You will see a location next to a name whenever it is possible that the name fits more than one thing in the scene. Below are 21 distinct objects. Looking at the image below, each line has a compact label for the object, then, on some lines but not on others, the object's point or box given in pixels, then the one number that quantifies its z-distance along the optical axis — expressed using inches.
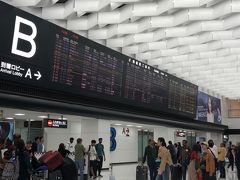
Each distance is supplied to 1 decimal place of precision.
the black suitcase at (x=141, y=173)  398.6
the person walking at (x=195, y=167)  296.7
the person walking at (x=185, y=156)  463.8
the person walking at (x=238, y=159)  471.9
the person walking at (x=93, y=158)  476.7
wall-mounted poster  742.9
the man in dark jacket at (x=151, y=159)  392.2
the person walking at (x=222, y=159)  524.7
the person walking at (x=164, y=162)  335.3
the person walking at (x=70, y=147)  529.3
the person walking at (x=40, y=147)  422.7
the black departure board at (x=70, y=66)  301.6
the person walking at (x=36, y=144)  404.8
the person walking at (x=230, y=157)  620.6
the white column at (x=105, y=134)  538.0
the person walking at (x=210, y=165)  308.6
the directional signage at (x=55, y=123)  497.2
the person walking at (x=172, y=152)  457.1
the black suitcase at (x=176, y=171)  421.8
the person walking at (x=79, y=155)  431.5
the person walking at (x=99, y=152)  495.2
